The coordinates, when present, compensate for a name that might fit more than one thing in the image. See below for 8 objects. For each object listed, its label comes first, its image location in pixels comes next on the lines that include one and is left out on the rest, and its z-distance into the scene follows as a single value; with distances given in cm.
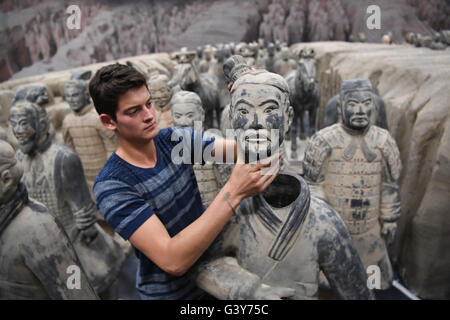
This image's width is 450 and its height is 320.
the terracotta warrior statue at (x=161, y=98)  354
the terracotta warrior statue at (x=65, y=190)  238
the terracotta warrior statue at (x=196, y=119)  250
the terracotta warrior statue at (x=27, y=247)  150
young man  88
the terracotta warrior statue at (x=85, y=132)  362
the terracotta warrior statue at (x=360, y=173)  236
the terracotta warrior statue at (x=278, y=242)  96
